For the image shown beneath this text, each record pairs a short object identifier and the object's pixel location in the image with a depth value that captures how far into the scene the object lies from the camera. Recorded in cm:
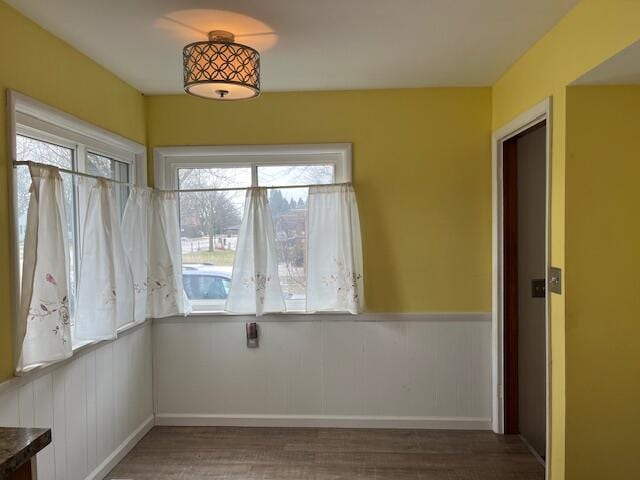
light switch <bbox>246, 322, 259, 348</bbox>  315
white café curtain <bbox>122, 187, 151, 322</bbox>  282
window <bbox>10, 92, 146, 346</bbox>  201
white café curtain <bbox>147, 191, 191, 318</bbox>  306
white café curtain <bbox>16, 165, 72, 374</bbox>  192
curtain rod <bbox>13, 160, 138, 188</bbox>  191
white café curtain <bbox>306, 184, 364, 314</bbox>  300
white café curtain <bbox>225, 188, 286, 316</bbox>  304
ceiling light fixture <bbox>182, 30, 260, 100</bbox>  196
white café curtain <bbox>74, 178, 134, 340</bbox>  233
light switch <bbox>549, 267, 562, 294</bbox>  205
